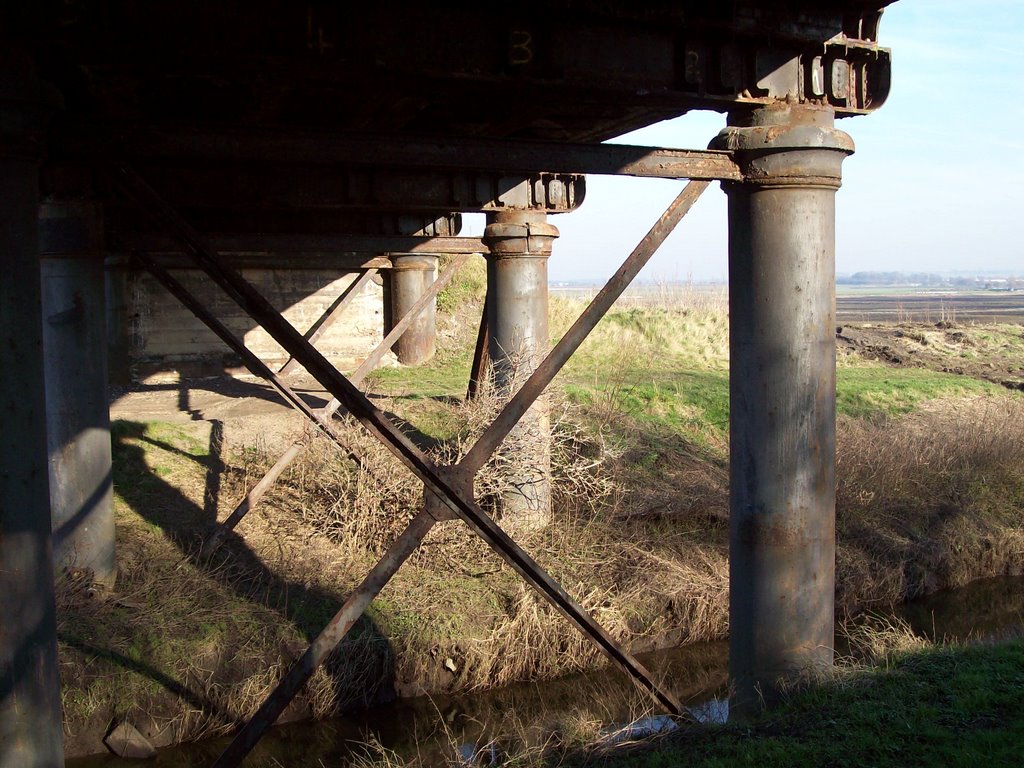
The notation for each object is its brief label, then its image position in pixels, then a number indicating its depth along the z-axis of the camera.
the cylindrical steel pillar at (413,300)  16.88
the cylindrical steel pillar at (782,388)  4.91
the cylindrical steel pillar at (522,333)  8.77
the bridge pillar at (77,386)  7.21
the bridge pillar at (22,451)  3.67
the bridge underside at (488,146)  3.77
